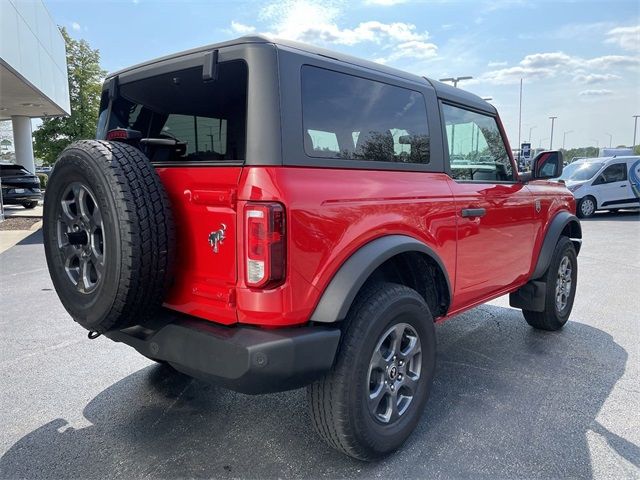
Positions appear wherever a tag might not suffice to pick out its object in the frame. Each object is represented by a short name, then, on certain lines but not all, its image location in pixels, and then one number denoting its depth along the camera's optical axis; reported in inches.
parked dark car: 593.6
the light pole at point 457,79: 900.3
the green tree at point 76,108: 1064.2
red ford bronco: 79.7
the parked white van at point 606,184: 565.9
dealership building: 418.0
